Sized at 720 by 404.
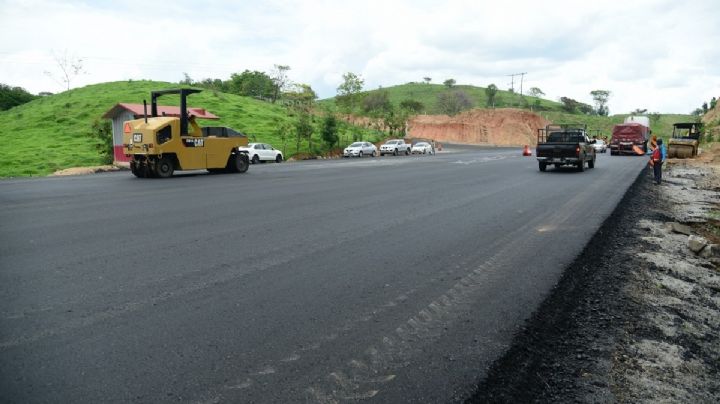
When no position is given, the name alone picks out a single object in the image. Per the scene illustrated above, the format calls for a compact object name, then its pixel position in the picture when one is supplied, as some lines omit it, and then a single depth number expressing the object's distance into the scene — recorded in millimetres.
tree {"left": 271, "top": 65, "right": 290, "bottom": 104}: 95250
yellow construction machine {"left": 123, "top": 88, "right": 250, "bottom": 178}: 20359
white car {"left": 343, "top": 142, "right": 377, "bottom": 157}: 44812
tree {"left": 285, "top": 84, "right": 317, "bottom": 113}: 80788
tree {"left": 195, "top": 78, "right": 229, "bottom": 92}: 94012
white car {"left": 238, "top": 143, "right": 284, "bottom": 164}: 35031
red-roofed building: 31359
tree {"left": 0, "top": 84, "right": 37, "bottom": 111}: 78038
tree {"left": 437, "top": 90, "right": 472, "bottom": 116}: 114912
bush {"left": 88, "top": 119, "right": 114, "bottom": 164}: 32588
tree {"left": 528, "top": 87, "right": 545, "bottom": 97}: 153500
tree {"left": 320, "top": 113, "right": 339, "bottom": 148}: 46031
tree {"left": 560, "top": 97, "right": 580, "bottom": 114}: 131250
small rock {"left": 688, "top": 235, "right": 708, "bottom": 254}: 7598
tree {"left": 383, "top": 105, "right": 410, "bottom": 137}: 63931
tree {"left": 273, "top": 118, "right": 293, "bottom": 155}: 42794
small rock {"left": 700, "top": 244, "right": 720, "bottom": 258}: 7441
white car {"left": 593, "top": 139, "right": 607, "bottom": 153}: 47750
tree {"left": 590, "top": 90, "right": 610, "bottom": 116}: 144250
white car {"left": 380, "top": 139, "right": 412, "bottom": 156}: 48469
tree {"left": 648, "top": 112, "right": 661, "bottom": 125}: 105675
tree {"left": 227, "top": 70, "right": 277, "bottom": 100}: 98000
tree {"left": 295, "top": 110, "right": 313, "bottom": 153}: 43375
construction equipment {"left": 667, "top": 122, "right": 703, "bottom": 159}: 36844
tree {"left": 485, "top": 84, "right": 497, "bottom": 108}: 130000
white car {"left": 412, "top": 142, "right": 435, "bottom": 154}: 51656
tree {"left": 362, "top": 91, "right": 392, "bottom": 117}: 104125
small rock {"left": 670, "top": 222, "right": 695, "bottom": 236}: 9062
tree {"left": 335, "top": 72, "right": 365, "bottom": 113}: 79625
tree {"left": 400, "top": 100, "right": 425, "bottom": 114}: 109688
